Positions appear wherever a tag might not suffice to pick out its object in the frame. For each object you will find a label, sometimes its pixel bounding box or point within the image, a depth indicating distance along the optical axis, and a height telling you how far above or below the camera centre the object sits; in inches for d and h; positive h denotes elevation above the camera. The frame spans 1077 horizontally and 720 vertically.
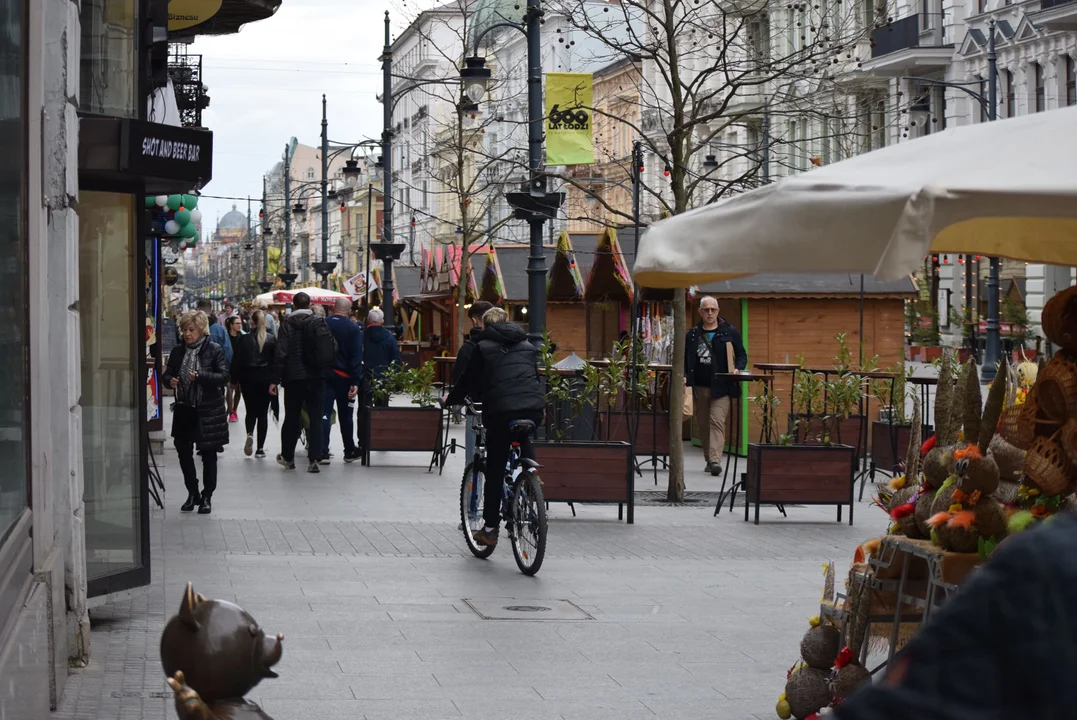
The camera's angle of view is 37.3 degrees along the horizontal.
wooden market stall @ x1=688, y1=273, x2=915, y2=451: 805.2 +8.7
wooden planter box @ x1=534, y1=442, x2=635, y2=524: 547.8 -47.9
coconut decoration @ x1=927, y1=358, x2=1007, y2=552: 219.0 -24.1
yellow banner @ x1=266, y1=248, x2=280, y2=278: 4231.5 +199.9
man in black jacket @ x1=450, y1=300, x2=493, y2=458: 457.7 -5.2
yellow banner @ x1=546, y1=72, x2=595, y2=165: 697.6 +94.3
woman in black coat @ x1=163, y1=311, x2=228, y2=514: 542.0 -23.1
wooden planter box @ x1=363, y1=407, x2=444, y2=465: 746.2 -45.2
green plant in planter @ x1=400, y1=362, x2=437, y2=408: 765.3 -23.6
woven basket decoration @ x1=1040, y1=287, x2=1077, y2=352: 218.4 +2.4
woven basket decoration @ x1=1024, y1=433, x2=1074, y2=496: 216.8 -18.3
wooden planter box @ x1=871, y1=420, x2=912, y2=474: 629.9 -44.4
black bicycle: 420.5 -46.9
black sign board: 312.3 +36.6
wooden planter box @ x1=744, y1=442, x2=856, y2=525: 553.3 -49.4
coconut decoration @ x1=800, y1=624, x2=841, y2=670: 250.4 -49.1
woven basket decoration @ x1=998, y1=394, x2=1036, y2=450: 222.2 -12.8
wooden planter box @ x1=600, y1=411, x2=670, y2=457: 720.3 -45.6
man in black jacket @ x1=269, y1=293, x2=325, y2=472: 705.6 -19.1
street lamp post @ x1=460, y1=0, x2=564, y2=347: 693.3 +60.1
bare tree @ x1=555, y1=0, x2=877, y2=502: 593.6 +100.6
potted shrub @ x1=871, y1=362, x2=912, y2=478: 633.0 -38.1
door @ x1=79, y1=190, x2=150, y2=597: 330.3 -12.0
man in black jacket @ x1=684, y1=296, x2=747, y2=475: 707.4 -14.9
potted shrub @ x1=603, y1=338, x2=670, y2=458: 658.2 -31.9
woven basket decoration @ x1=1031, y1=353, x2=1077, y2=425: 215.9 -7.7
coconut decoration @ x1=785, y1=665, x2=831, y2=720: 249.1 -56.3
